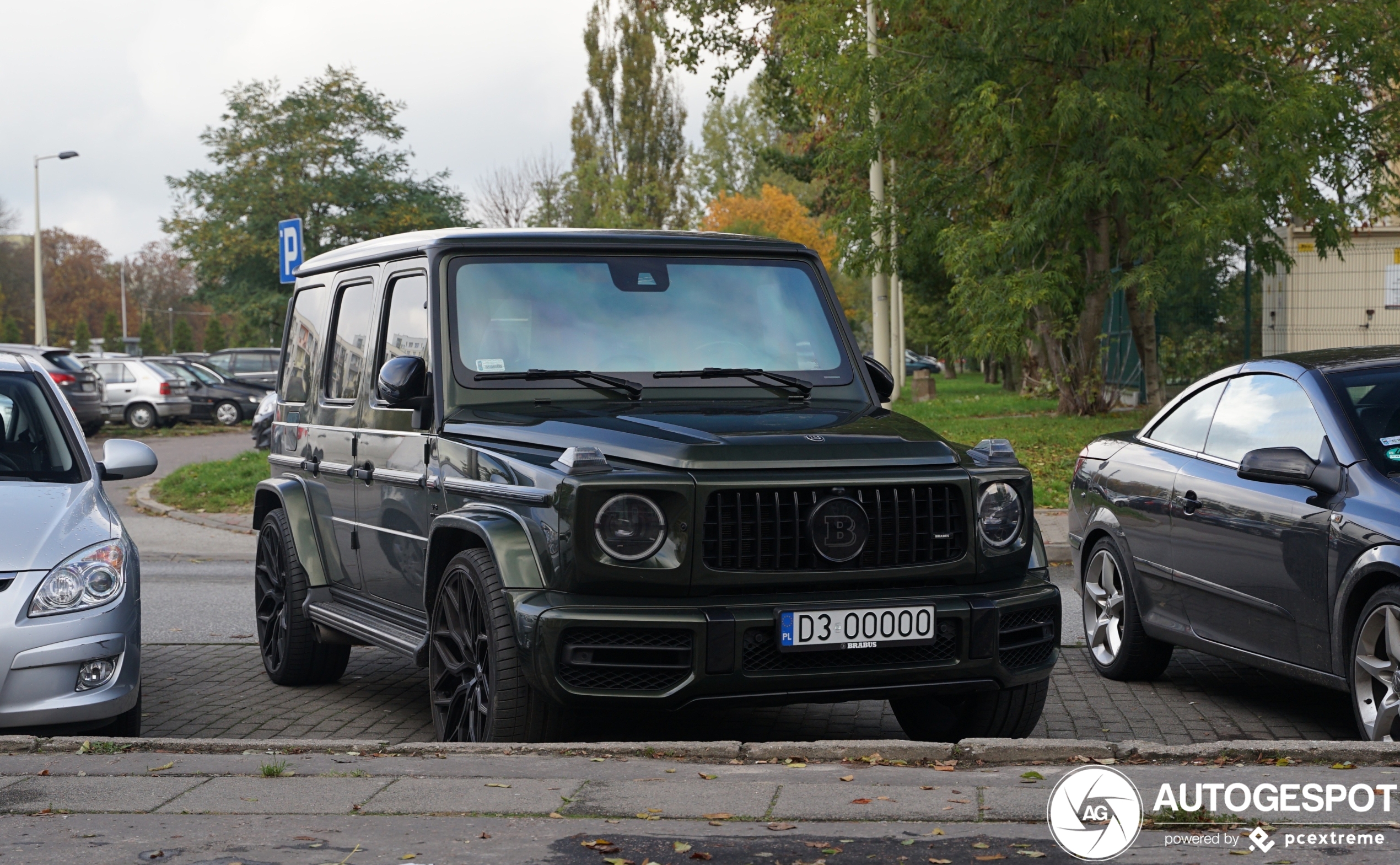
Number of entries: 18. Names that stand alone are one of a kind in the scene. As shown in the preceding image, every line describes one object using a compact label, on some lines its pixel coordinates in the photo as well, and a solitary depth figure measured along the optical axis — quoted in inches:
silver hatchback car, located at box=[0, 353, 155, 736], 224.7
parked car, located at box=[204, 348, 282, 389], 1519.4
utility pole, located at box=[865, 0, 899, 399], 865.5
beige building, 856.3
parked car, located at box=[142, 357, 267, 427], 1405.0
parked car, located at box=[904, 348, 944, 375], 3742.4
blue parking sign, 690.2
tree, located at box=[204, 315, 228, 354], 3412.9
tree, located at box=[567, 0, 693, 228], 2581.2
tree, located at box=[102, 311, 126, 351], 3410.4
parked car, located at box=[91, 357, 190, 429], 1362.0
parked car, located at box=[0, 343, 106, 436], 1058.7
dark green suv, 197.3
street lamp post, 1839.3
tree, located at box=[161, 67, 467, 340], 2053.4
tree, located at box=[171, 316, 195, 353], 3422.7
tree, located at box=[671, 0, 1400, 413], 704.4
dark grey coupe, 221.8
